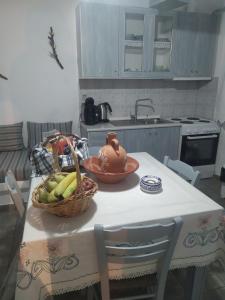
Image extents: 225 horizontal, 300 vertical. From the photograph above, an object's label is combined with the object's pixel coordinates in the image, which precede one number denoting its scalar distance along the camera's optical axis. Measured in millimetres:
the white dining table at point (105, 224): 925
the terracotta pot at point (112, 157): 1297
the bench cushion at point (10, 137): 2834
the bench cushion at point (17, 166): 2396
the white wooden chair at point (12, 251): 1368
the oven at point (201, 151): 3104
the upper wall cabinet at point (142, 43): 2682
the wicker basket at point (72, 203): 959
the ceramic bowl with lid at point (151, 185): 1294
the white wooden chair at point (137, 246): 906
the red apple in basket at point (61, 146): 1453
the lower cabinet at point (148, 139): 2820
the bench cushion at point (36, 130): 2984
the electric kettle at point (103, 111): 3125
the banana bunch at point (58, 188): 979
